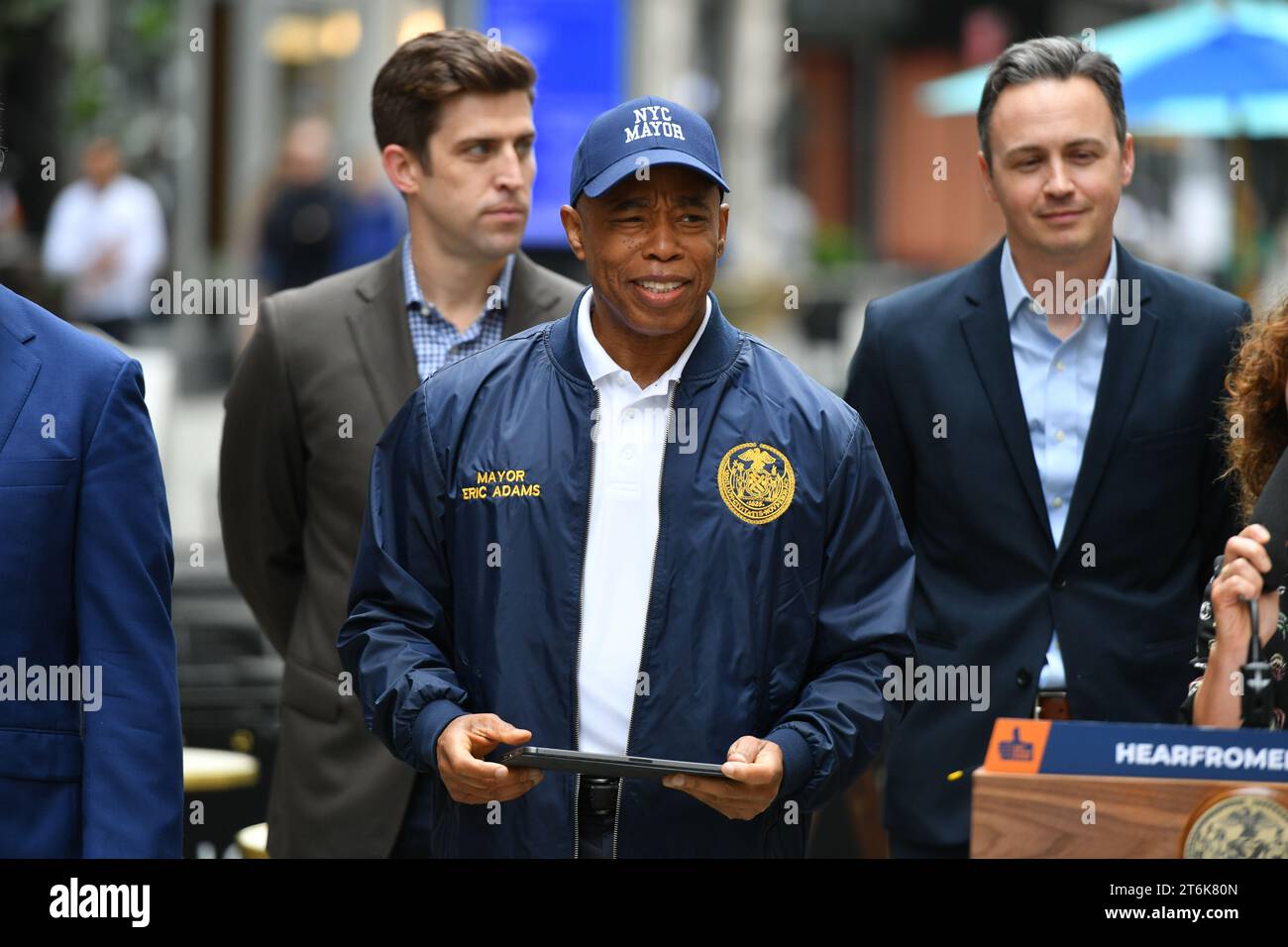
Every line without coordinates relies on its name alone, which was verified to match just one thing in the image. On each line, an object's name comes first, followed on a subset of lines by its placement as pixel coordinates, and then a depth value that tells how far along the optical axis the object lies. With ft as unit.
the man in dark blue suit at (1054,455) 14.92
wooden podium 9.39
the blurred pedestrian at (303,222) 51.06
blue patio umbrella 35.45
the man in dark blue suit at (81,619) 10.84
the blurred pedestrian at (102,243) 53.01
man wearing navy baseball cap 11.84
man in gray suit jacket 15.89
